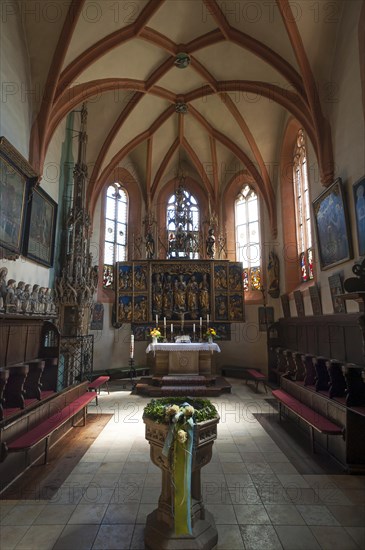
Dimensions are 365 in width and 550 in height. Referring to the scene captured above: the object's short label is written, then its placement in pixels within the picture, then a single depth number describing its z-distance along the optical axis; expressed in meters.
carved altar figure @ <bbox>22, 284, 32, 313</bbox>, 7.28
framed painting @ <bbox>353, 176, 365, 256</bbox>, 6.64
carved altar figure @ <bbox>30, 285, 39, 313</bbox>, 7.67
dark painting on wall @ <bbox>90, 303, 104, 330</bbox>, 13.50
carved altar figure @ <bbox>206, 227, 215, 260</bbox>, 13.71
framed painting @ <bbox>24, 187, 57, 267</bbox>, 8.41
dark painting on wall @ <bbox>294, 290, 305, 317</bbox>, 10.70
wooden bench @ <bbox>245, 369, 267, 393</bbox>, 10.70
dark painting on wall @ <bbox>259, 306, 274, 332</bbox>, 13.68
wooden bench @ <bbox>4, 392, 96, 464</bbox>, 4.39
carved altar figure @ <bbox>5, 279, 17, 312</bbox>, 6.65
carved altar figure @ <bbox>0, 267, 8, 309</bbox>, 6.50
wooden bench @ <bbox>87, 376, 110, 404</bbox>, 8.87
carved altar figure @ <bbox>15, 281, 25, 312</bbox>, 7.02
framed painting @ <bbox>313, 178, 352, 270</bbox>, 7.45
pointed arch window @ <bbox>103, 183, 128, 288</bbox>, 14.87
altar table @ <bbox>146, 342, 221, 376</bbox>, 10.93
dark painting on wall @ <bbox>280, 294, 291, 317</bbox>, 12.31
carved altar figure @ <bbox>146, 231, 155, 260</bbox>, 13.60
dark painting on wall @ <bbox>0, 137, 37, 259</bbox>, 6.85
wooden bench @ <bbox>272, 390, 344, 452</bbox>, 5.06
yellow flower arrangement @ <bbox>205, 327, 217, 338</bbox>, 11.09
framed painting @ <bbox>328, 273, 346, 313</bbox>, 7.59
